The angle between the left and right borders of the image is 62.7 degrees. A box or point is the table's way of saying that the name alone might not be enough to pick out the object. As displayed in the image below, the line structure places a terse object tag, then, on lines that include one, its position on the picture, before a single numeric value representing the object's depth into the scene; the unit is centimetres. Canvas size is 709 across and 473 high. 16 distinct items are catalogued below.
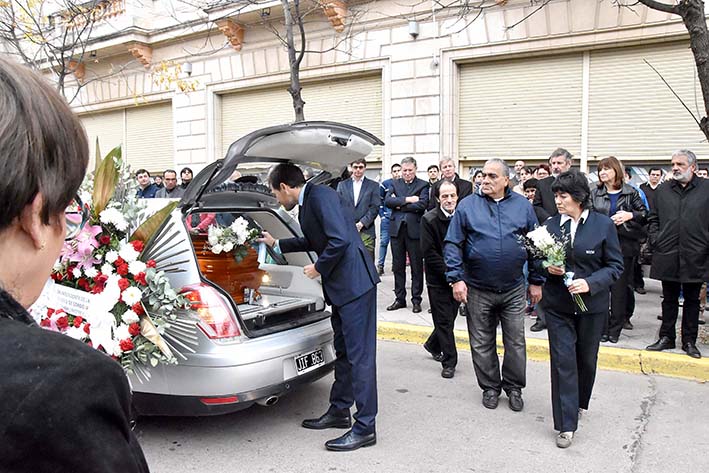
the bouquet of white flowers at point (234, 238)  488
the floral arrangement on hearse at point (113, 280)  291
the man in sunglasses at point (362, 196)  899
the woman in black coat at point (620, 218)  643
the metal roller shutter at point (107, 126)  1748
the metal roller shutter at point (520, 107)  1073
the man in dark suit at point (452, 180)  827
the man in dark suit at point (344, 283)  409
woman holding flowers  413
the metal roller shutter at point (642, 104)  977
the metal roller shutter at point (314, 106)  1286
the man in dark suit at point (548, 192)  743
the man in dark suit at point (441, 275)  563
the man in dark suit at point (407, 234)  818
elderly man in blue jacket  477
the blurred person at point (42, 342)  80
